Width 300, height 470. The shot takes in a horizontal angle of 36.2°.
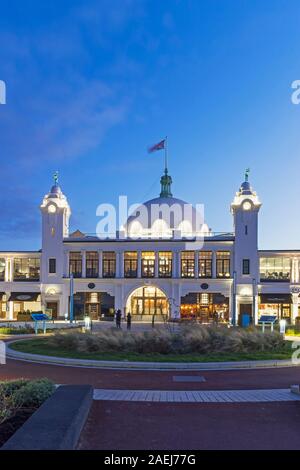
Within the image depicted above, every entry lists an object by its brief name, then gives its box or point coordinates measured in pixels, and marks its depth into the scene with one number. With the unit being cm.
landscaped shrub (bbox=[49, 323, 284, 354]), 2067
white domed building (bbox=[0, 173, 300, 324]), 5569
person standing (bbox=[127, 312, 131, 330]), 3636
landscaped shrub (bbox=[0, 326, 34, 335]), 3271
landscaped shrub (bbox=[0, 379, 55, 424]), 902
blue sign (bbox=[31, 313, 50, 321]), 3310
